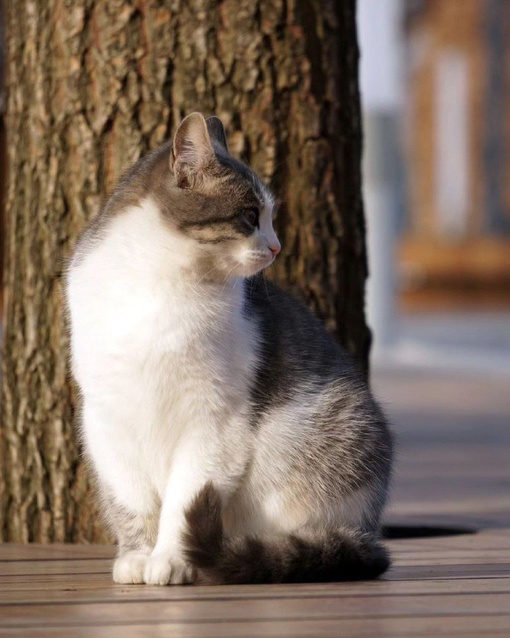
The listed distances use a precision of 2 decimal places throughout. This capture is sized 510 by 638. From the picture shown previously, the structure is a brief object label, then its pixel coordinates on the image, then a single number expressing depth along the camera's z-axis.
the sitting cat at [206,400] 5.31
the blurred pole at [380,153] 18.81
